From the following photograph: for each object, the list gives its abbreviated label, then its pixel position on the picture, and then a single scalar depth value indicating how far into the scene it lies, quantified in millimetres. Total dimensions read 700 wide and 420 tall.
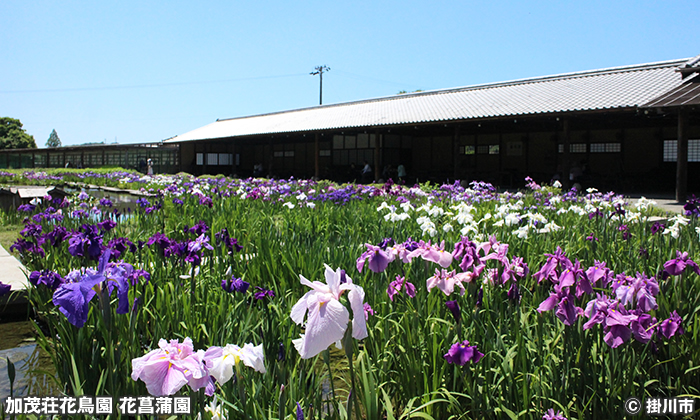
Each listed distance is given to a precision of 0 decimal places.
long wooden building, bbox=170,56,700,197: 13453
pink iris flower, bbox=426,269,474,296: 2066
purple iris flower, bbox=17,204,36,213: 5811
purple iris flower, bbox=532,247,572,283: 1999
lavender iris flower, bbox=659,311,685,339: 1788
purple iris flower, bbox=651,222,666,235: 4105
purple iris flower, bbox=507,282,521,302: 2213
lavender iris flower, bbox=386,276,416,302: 2275
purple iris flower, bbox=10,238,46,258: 3650
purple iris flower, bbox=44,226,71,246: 3588
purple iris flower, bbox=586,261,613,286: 2086
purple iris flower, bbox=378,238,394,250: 2537
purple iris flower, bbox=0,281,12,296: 2151
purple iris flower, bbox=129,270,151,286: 2298
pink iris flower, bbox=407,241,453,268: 2141
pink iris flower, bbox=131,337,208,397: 1119
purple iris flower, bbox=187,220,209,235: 3460
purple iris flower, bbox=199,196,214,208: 6402
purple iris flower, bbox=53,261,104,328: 1483
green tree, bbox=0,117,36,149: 64062
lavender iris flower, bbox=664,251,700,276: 2180
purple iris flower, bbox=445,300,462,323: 1764
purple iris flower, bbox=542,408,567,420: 1551
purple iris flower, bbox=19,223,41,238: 4154
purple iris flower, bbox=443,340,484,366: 1518
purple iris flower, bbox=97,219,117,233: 3584
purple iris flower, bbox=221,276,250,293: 2232
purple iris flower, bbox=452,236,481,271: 2170
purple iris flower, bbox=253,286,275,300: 2121
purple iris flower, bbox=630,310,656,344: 1637
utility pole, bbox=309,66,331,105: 42875
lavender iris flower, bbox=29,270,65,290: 2431
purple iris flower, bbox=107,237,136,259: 2792
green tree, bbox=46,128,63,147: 123175
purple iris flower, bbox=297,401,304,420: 1298
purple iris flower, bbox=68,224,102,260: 2652
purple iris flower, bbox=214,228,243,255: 3178
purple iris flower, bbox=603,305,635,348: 1590
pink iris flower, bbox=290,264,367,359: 1110
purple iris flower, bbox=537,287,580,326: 1716
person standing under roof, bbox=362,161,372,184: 19328
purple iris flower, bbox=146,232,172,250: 3029
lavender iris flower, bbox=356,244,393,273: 2117
